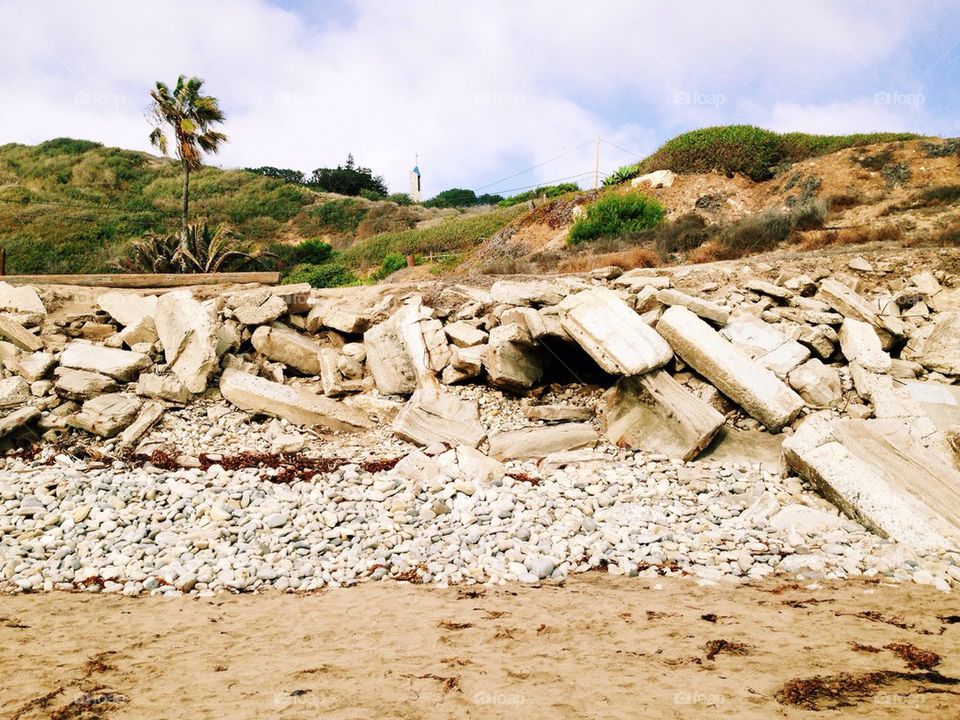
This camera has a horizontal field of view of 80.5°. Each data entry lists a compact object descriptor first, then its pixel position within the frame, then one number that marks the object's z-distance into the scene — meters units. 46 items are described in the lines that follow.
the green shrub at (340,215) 34.69
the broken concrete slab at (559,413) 7.36
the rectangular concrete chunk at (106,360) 7.66
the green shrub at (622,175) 23.67
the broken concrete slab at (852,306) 7.45
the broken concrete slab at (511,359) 7.62
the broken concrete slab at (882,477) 4.42
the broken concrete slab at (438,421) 6.81
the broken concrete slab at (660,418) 6.09
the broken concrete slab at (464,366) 7.89
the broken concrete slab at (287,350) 8.59
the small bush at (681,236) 13.07
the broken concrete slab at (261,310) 8.81
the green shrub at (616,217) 16.86
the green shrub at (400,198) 44.50
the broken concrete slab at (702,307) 7.48
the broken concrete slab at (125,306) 9.08
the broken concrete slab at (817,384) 6.58
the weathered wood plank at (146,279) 9.97
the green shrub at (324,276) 17.98
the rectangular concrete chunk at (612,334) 6.45
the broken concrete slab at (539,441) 6.55
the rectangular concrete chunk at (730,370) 6.30
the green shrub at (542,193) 32.47
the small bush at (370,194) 43.56
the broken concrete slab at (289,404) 7.46
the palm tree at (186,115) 17.33
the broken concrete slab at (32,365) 7.46
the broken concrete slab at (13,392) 6.95
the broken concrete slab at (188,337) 7.73
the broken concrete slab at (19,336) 8.16
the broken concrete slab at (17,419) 6.61
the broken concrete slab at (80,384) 7.26
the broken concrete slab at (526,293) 8.25
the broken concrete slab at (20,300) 8.78
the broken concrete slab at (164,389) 7.47
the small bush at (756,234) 11.92
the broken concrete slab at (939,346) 6.79
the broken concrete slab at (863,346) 6.89
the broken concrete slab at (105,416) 6.89
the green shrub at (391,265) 19.35
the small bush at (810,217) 12.61
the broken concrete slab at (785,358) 6.98
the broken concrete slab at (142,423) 6.80
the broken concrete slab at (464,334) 8.23
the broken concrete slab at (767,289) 8.29
